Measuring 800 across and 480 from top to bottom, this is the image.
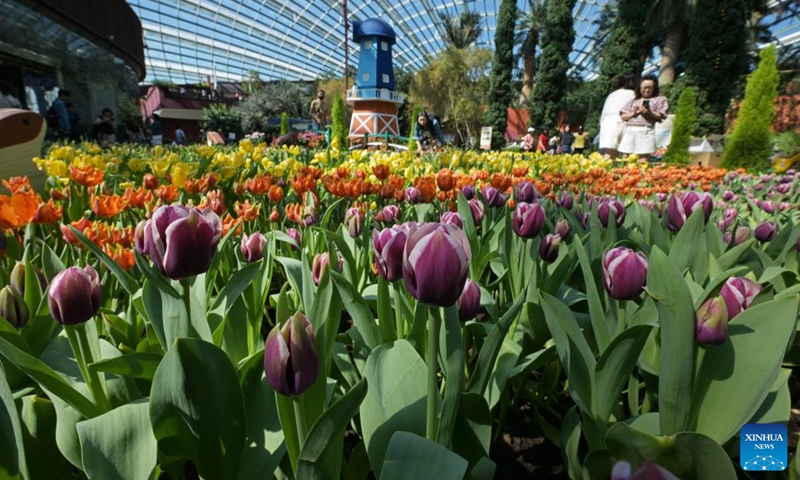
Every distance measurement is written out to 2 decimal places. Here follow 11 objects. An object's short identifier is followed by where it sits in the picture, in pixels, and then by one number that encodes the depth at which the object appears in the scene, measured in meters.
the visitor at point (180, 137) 15.03
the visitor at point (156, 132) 13.33
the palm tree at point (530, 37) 32.41
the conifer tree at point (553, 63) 22.14
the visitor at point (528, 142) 12.06
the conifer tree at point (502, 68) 24.41
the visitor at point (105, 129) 9.31
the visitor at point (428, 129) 8.86
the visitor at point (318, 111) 13.04
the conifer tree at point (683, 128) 7.49
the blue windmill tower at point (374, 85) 16.91
